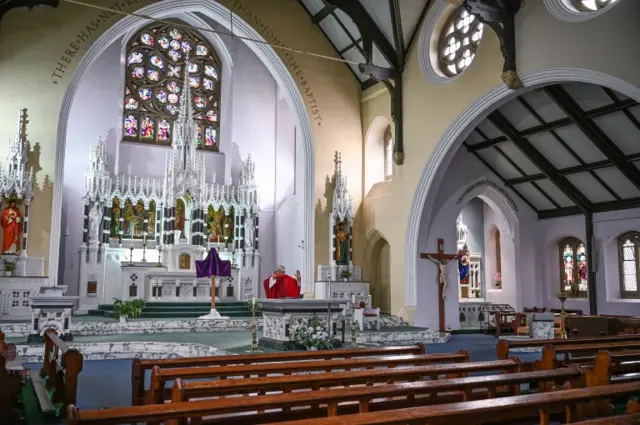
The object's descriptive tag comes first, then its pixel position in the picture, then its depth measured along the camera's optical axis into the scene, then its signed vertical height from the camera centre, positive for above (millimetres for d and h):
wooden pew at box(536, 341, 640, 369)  5730 -622
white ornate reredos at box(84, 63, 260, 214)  17156 +3289
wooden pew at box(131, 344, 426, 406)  5203 -621
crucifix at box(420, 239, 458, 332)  15723 +394
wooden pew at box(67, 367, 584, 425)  2930 -604
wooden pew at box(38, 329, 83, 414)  5812 -930
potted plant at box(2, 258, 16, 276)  13289 +521
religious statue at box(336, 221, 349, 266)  16781 +1173
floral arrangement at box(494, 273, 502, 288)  19469 +365
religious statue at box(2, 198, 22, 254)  13594 +1366
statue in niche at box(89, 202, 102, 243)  16766 +1800
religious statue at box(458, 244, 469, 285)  19375 +801
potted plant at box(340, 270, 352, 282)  16406 +429
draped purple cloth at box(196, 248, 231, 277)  15103 +609
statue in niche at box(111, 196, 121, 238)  17406 +2090
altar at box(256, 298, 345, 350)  9742 -397
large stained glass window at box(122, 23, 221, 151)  19172 +6737
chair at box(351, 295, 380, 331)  14023 -558
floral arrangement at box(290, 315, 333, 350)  9234 -674
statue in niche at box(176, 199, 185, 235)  18141 +2278
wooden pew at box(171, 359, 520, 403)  3744 -610
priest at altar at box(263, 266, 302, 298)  11180 +86
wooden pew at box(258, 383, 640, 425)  2822 -592
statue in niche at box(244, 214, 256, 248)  19078 +1850
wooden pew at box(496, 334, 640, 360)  6211 -595
